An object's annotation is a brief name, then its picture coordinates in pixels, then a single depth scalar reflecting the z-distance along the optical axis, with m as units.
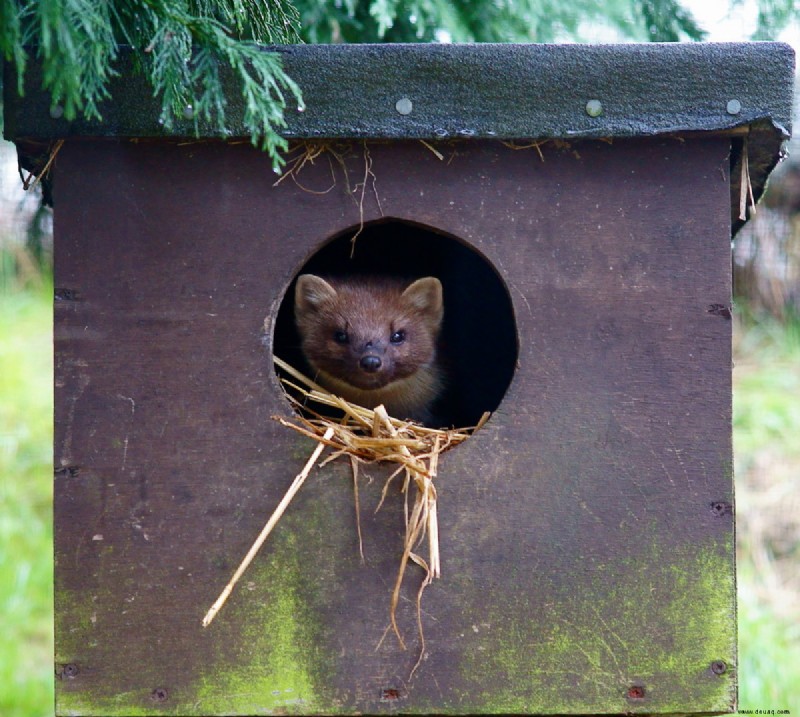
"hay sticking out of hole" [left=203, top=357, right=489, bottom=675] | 6.59
